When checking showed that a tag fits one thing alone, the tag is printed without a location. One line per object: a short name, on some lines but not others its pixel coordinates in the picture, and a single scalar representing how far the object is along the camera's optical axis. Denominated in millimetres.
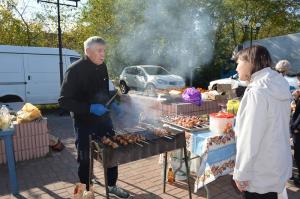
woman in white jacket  2070
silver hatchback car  14570
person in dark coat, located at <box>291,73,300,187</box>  4121
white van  9297
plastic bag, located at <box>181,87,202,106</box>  6508
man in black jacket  3459
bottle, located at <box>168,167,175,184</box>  4404
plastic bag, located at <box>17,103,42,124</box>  5312
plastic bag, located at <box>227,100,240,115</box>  4463
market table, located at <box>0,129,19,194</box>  3821
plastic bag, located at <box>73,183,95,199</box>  3322
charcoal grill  3146
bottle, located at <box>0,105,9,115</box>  4277
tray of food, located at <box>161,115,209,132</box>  4102
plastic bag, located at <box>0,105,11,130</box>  3997
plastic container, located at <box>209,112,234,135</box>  3812
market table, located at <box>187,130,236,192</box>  3592
